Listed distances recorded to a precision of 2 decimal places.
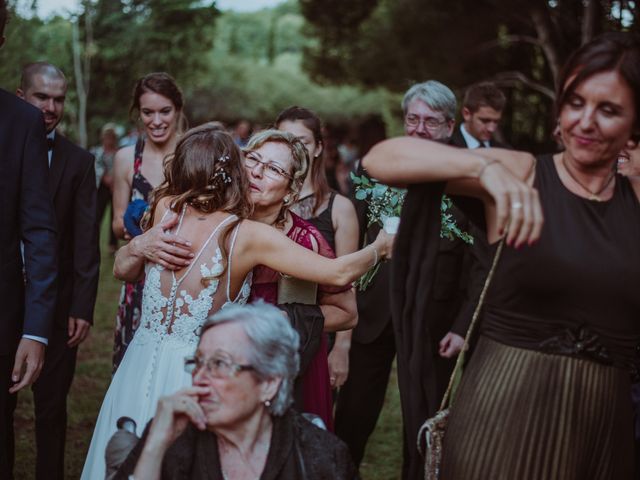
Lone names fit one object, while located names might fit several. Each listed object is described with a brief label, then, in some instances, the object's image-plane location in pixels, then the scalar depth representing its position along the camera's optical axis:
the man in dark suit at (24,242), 3.14
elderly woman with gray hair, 2.52
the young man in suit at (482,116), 6.09
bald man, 4.40
